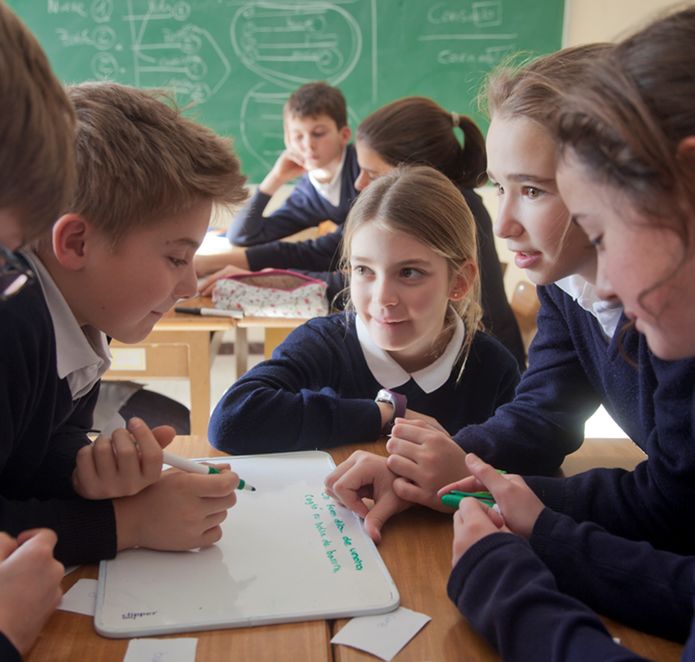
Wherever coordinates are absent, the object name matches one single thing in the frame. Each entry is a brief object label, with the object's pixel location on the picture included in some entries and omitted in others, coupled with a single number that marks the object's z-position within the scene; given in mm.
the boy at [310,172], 3055
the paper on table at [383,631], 693
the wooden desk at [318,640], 684
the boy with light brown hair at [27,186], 595
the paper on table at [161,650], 673
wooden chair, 2340
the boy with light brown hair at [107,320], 836
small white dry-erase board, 726
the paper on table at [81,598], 743
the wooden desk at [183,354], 2289
